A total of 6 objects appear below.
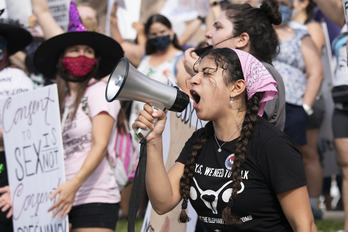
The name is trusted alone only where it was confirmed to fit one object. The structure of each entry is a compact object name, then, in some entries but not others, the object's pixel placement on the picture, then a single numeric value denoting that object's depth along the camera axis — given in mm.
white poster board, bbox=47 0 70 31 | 6828
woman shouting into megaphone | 2990
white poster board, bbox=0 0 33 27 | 6707
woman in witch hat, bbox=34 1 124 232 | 4441
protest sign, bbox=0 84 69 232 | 4379
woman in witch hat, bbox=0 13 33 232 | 4734
